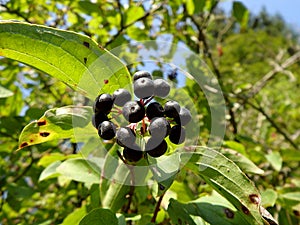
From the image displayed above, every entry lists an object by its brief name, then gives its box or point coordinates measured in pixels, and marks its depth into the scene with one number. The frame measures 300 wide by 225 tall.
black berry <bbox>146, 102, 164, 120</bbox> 0.09
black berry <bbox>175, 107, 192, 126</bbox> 0.09
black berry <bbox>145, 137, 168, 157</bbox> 0.09
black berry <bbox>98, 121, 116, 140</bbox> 0.09
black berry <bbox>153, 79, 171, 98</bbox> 0.09
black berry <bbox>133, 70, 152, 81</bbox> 0.09
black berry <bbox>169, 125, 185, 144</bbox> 0.09
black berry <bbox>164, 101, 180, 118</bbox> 0.09
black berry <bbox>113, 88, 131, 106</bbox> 0.09
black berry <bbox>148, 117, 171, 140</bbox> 0.08
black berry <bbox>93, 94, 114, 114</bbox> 0.09
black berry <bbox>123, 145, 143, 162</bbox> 0.09
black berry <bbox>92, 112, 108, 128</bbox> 0.09
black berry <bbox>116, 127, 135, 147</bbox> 0.08
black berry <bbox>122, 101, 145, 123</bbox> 0.08
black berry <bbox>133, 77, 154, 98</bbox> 0.09
